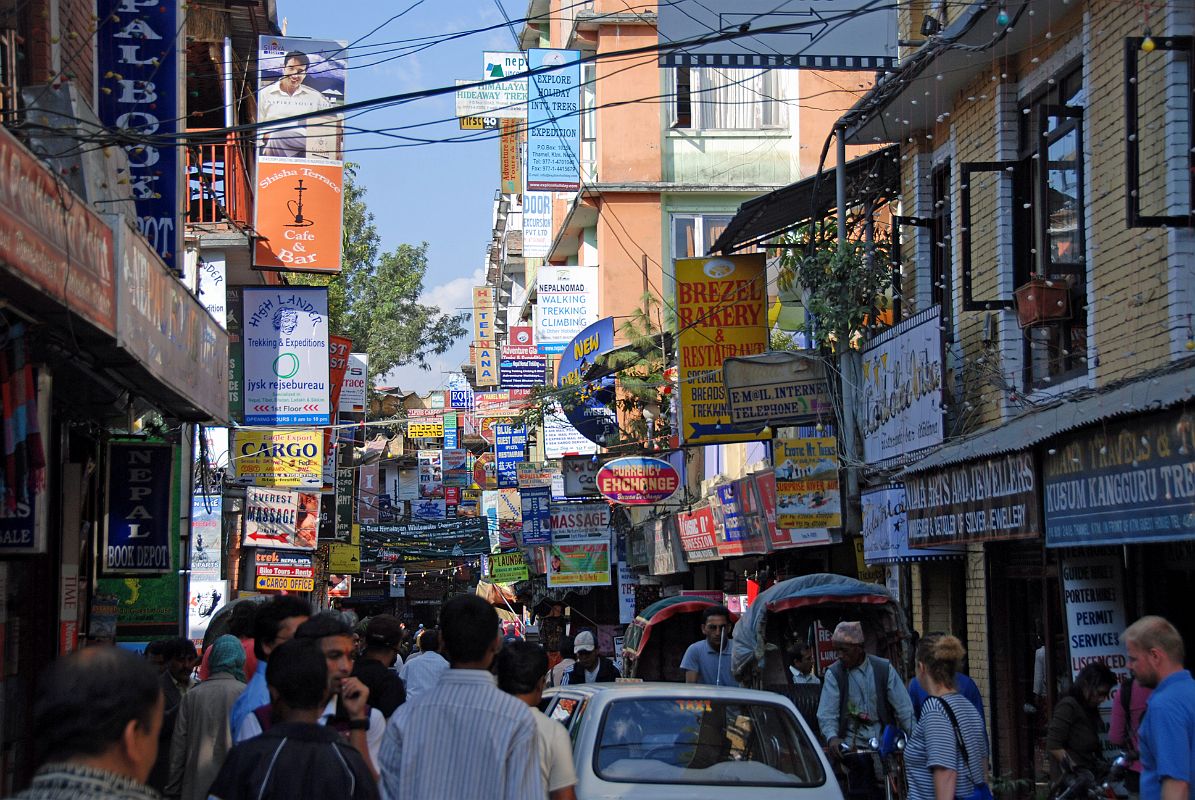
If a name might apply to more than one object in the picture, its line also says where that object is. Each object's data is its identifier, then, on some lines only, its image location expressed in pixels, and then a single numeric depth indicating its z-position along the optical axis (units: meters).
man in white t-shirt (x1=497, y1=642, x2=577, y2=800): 5.42
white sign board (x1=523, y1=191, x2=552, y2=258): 45.28
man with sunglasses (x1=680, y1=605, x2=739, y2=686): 12.90
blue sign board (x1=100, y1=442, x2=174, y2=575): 12.79
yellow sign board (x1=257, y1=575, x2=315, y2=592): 25.95
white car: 7.58
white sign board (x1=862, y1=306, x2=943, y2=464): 13.63
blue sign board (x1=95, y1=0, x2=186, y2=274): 11.80
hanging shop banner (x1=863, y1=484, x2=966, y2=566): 13.91
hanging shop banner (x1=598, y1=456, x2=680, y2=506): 24.27
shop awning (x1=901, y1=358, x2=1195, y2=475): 7.83
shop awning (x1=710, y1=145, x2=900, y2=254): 16.80
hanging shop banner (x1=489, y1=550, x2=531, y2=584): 37.94
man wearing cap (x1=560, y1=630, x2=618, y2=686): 14.02
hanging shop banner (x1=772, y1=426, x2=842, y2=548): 15.29
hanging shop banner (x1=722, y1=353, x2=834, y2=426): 16.66
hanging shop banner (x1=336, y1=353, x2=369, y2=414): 41.16
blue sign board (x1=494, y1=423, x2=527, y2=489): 39.47
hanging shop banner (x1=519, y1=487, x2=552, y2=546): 31.69
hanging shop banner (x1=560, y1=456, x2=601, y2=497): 29.06
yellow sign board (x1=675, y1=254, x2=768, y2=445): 18.97
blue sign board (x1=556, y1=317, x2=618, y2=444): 27.25
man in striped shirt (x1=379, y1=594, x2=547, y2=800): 4.99
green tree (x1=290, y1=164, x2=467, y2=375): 49.09
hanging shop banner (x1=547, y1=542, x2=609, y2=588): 28.78
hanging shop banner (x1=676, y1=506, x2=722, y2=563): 22.91
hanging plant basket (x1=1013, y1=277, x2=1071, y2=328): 11.56
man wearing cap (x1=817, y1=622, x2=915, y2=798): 9.99
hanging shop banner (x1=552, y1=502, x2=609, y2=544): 28.92
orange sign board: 19.22
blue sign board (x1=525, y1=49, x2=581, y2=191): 29.20
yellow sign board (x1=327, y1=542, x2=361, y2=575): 38.41
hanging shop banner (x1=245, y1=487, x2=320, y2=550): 25.42
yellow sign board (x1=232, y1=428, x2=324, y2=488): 24.73
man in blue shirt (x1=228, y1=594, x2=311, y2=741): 6.48
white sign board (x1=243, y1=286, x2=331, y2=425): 19.58
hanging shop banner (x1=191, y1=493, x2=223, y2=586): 23.33
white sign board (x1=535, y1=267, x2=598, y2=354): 33.22
